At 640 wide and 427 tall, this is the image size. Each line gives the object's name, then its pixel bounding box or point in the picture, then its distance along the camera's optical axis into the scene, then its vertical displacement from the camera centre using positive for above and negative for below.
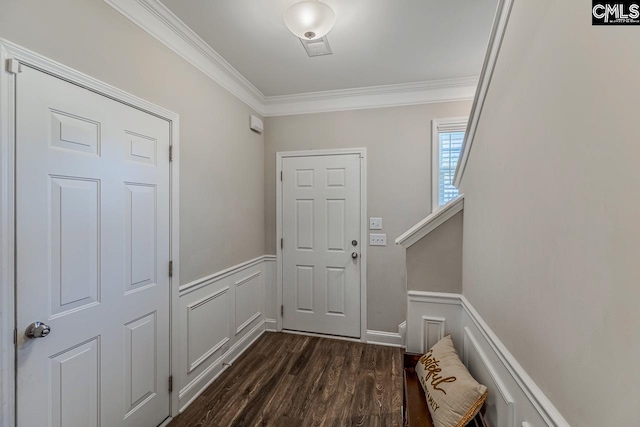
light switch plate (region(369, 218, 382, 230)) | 2.95 -0.12
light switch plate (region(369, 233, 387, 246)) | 2.94 -0.29
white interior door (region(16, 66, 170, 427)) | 1.16 -0.23
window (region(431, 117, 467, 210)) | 2.81 +0.56
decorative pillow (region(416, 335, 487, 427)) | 1.19 -0.82
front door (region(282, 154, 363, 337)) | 3.02 -0.35
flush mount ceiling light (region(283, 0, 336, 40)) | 1.56 +1.11
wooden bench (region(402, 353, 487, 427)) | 1.35 -1.01
